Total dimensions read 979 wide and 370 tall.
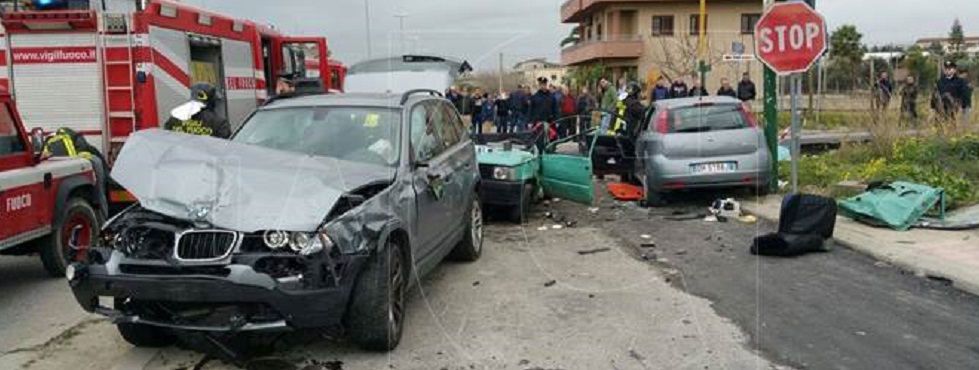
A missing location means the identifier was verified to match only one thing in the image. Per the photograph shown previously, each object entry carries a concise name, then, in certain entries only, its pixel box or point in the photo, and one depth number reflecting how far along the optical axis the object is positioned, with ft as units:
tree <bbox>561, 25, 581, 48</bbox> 254.04
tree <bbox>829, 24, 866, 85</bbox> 191.62
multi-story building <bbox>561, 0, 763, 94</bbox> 184.85
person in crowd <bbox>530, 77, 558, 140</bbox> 70.74
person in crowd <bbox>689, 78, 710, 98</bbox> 63.14
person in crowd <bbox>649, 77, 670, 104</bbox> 69.87
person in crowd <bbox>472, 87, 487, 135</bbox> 95.10
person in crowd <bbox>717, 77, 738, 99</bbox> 64.34
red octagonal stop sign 31.40
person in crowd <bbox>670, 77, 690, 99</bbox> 71.15
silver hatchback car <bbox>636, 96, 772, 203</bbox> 37.86
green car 33.32
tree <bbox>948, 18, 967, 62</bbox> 109.35
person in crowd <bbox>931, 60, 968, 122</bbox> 47.47
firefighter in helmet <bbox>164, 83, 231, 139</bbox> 30.17
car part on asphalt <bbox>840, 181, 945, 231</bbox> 30.42
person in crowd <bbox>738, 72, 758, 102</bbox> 72.15
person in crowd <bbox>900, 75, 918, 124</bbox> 50.16
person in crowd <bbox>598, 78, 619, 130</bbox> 67.12
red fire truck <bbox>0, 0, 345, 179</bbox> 34.60
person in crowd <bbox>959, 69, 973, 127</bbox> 46.50
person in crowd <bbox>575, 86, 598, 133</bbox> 67.93
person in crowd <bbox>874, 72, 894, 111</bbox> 49.47
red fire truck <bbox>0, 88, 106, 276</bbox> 23.77
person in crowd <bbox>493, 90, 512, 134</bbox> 90.79
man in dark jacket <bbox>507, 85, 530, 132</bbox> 80.59
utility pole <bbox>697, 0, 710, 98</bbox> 112.91
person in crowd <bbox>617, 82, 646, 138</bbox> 48.80
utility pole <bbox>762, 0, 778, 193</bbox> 39.99
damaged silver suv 16.02
